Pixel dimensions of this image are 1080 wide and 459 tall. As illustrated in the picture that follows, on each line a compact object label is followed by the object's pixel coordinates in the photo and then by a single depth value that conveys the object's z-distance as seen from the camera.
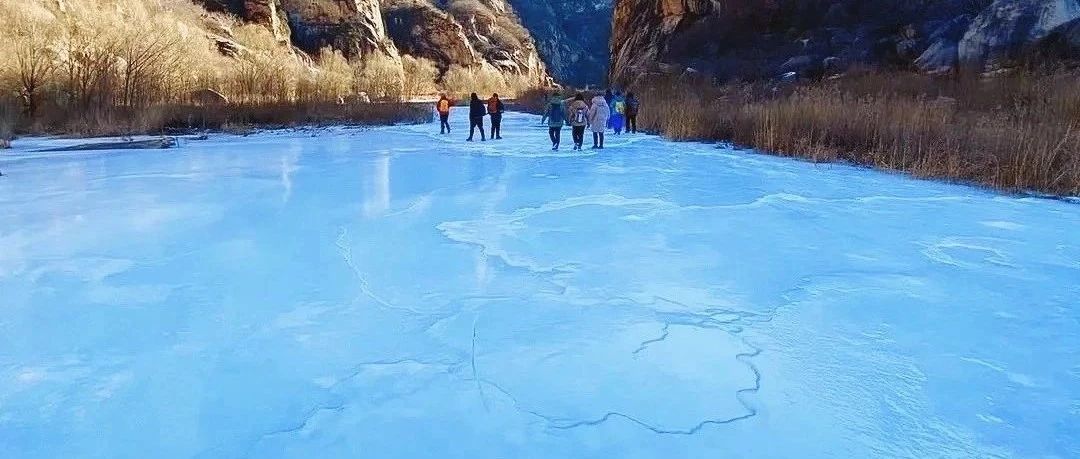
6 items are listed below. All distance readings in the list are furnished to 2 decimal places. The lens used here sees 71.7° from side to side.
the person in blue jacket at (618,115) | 17.00
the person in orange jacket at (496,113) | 15.39
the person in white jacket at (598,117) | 12.90
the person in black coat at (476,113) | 14.90
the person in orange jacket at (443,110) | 17.75
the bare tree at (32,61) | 18.34
